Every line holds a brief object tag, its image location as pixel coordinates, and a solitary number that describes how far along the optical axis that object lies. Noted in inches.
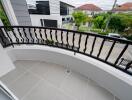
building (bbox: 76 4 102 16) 534.5
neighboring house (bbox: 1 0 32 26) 84.2
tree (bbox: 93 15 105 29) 392.4
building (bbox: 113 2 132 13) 456.8
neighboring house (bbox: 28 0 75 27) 327.3
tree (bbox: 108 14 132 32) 351.2
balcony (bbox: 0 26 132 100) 40.6
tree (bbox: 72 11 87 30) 388.7
